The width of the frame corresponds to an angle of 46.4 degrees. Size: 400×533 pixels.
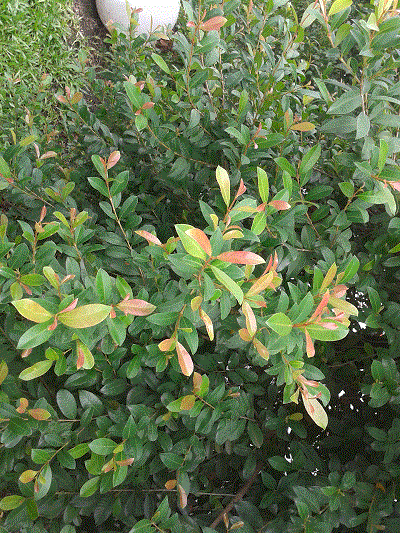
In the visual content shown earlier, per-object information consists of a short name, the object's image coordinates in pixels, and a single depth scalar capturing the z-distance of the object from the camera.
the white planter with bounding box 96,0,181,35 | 3.66
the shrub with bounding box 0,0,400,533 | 0.74
